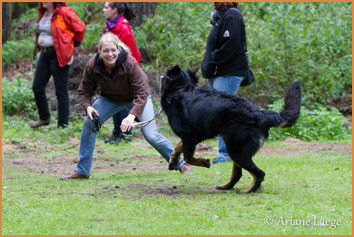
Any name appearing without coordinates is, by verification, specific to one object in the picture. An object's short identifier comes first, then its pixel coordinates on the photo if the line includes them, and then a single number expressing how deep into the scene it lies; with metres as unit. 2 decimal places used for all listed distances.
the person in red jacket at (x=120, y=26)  16.03
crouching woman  10.78
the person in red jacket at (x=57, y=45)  17.38
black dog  9.67
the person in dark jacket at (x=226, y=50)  12.69
